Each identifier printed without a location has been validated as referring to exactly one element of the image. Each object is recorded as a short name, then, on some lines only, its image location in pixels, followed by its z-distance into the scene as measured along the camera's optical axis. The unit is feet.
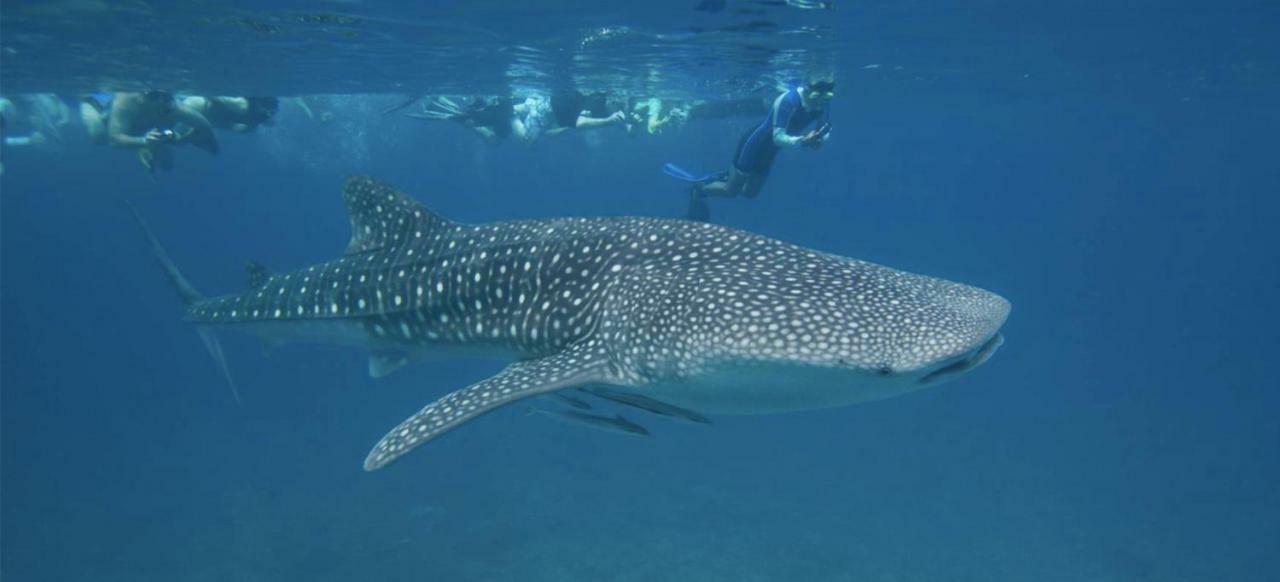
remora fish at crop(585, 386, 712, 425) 18.15
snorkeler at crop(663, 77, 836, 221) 51.03
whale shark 15.05
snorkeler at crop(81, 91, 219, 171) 58.34
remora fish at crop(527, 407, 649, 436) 18.57
